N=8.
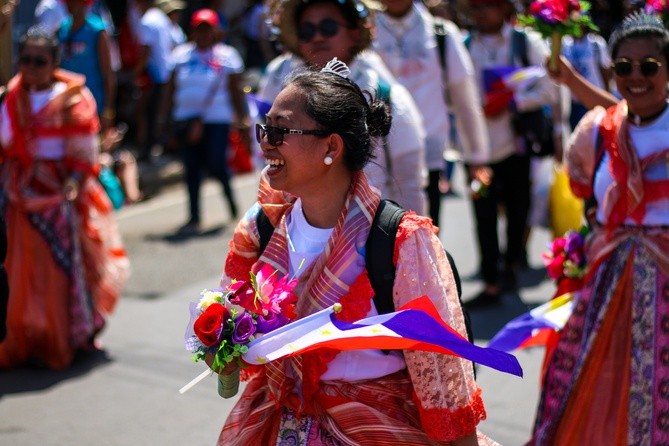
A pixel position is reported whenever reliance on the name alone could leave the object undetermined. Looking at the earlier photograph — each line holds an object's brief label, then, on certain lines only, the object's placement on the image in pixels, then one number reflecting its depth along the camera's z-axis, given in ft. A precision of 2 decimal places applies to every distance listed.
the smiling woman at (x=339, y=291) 16.29
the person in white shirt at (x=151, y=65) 69.00
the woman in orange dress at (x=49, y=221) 34.68
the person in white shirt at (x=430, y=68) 35.55
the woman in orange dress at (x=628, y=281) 23.43
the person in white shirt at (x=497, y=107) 42.02
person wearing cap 57.00
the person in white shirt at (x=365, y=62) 26.48
